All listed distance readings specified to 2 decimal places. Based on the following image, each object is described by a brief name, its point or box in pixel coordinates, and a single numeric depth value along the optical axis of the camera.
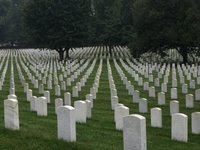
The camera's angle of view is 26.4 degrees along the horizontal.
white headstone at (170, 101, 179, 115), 10.79
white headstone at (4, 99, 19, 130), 7.58
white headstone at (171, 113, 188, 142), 7.72
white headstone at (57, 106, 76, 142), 6.89
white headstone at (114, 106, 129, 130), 8.87
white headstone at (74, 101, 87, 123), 9.70
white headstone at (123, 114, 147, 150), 6.08
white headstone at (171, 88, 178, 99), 14.35
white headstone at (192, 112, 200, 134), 8.73
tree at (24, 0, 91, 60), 36.75
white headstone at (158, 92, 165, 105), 13.00
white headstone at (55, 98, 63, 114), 11.23
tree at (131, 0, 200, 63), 27.39
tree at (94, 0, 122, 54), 40.56
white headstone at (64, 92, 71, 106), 12.70
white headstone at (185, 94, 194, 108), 12.29
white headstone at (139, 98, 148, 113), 11.73
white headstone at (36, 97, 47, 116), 10.59
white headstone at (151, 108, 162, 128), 9.36
